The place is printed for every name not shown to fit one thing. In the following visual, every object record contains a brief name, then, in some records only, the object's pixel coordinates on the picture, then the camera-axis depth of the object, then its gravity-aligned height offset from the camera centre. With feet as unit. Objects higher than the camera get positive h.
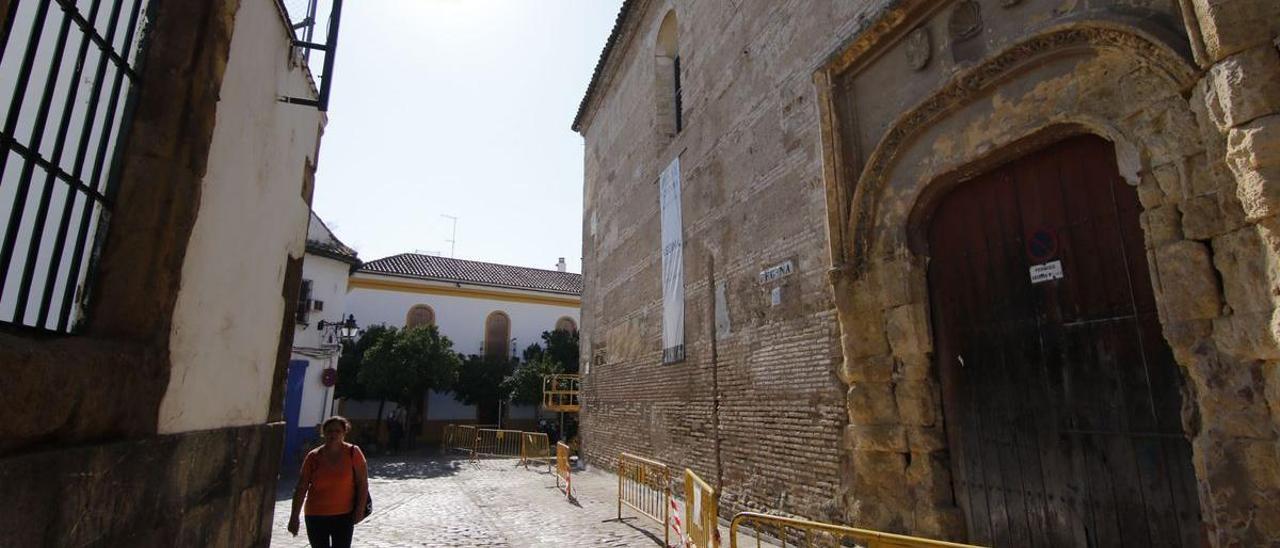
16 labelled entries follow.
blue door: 53.16 +0.28
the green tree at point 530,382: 72.64 +2.90
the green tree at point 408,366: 66.18 +4.33
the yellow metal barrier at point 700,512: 14.71 -2.67
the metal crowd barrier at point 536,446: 54.13 -3.38
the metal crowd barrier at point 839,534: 10.02 -2.23
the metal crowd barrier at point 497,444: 61.16 -3.80
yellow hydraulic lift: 59.57 +1.29
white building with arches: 84.07 +14.26
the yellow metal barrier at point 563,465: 32.69 -3.30
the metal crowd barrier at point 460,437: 69.67 -3.50
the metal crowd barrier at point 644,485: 24.62 -3.23
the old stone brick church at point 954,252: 10.42 +3.74
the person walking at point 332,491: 14.40 -1.91
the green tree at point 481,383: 79.66 +2.99
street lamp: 54.06 +7.00
